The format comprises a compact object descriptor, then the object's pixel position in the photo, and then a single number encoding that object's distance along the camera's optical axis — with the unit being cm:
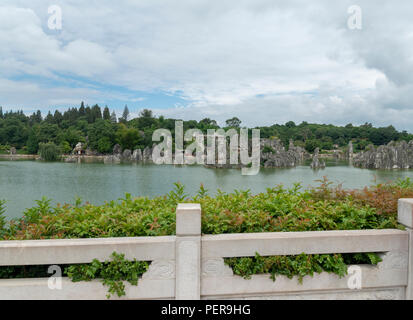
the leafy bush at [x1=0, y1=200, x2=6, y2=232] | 308
